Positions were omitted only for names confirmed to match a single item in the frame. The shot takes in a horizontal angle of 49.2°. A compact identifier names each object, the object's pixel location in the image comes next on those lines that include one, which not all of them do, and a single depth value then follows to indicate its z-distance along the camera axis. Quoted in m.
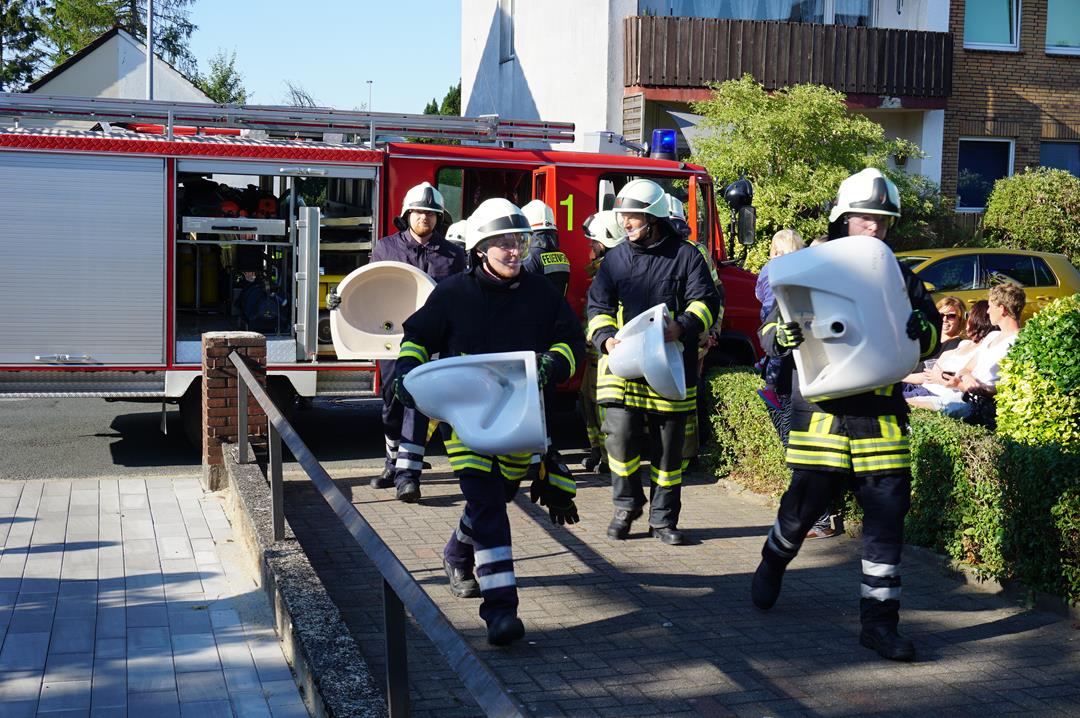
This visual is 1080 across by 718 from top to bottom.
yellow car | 13.24
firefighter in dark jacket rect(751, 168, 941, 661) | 4.90
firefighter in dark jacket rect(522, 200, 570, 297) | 8.00
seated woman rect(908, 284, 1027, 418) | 7.41
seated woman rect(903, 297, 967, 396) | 8.60
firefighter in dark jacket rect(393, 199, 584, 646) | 4.91
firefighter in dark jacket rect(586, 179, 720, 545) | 6.75
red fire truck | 8.55
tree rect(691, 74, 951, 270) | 15.95
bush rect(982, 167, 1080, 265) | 18.31
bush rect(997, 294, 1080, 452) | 5.84
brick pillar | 8.02
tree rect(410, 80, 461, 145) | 46.88
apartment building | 18.86
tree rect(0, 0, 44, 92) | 42.88
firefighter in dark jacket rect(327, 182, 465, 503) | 7.62
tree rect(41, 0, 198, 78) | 37.00
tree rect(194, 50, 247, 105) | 37.59
